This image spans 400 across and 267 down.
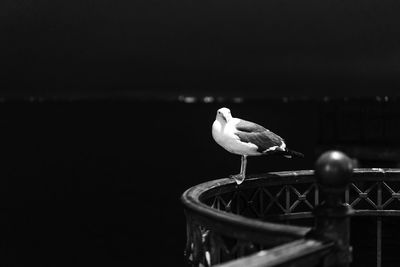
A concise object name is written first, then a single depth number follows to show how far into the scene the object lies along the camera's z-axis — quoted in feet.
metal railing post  11.23
